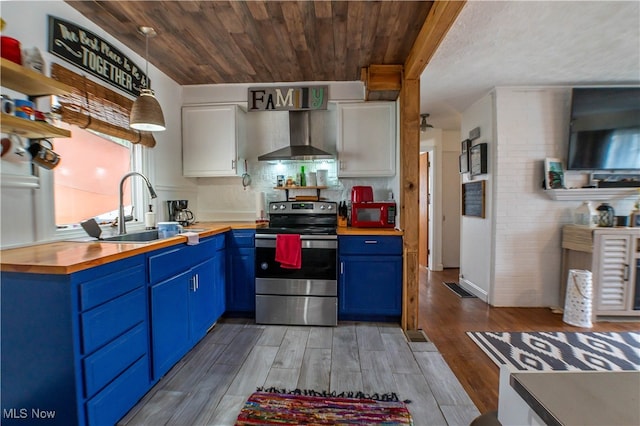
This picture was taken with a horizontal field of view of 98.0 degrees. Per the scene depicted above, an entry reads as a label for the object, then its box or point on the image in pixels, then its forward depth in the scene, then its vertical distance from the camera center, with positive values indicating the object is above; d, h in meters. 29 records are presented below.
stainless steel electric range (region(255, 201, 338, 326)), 2.59 -0.74
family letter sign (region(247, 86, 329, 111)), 3.00 +1.15
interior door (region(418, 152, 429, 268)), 5.00 -0.11
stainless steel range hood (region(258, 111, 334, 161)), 2.89 +0.64
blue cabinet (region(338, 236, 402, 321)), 2.63 -0.68
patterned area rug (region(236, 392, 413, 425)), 1.49 -1.16
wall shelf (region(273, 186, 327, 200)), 3.09 +0.19
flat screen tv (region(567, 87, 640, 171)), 2.88 +0.78
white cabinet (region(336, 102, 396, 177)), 2.96 +0.68
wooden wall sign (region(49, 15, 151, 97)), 1.74 +1.07
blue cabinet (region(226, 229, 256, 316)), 2.76 -0.67
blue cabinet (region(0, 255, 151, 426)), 1.20 -0.63
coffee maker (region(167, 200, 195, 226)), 2.85 -0.08
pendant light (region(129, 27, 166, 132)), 1.83 +0.61
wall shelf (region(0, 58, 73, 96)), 1.28 +0.62
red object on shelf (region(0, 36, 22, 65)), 1.30 +0.74
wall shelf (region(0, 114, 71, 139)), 1.32 +0.39
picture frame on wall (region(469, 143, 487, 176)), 3.23 +0.53
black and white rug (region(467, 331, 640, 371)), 2.00 -1.16
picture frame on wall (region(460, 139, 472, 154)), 3.61 +0.76
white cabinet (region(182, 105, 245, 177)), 3.05 +0.71
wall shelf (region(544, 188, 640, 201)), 2.91 +0.10
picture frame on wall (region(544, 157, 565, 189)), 2.97 +0.30
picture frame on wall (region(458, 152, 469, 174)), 3.66 +0.54
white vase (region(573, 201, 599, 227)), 2.85 -0.13
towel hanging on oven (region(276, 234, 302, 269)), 2.55 -0.43
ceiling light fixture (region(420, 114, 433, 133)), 3.96 +1.18
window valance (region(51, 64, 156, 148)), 1.76 +0.69
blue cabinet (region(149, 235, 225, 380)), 1.74 -0.71
